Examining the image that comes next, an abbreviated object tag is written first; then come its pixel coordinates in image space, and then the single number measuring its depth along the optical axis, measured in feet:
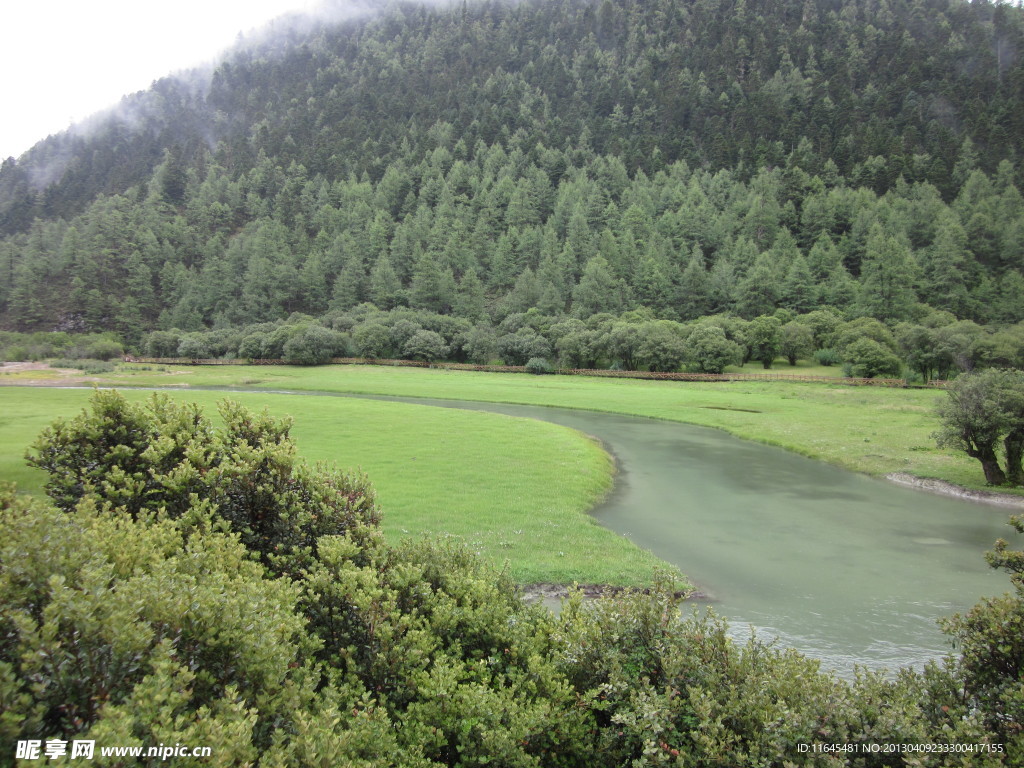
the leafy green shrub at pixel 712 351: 262.47
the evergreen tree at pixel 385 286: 443.73
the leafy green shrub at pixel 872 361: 237.45
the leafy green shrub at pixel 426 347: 331.57
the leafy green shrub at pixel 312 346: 332.60
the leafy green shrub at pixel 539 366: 302.25
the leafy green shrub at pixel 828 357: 279.79
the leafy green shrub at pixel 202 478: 27.81
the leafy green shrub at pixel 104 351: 331.16
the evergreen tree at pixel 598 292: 385.09
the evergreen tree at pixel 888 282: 337.52
